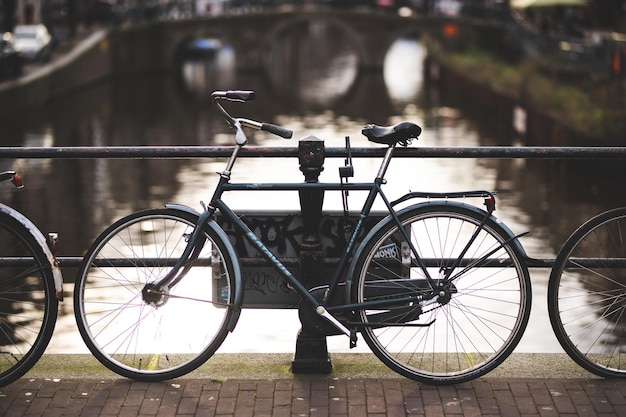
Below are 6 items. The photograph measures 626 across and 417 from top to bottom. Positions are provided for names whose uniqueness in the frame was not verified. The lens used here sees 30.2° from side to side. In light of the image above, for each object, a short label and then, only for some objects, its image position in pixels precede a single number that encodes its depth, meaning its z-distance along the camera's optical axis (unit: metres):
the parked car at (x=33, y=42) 40.75
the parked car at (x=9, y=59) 33.97
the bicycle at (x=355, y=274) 4.18
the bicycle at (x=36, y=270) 4.17
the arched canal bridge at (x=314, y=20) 65.00
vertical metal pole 4.36
